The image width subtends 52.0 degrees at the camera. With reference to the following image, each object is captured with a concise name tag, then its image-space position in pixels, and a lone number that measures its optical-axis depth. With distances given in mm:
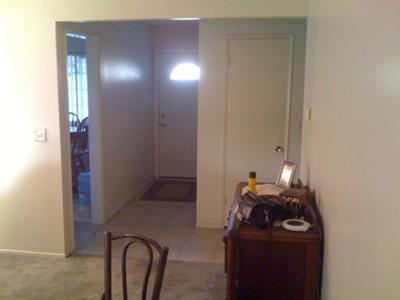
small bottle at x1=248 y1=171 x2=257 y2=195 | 2660
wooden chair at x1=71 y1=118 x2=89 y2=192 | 5613
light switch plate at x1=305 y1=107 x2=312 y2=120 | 2859
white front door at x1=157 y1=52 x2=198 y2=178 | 6216
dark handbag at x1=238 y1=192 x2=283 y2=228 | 2216
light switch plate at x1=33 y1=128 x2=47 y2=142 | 3383
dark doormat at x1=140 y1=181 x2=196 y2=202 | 5469
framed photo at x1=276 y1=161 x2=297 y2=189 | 2793
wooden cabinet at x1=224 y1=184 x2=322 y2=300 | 2176
